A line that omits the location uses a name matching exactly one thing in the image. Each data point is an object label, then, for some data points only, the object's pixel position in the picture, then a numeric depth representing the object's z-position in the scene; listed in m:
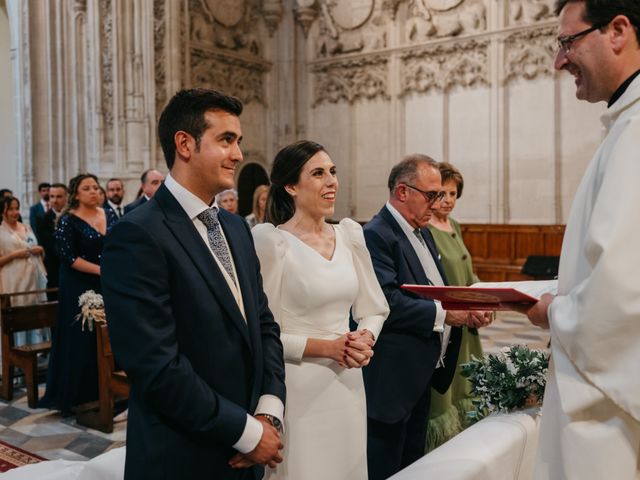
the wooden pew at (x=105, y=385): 4.48
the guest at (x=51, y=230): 7.17
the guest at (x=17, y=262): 6.32
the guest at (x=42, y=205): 8.44
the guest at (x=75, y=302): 4.91
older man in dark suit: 2.76
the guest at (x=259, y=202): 5.99
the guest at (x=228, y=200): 6.26
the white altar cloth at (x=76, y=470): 2.72
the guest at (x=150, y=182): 6.25
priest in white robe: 1.30
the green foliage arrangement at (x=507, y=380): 2.47
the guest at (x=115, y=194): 8.00
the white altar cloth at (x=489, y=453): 1.90
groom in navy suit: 1.57
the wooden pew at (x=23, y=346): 5.07
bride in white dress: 2.19
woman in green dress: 3.24
